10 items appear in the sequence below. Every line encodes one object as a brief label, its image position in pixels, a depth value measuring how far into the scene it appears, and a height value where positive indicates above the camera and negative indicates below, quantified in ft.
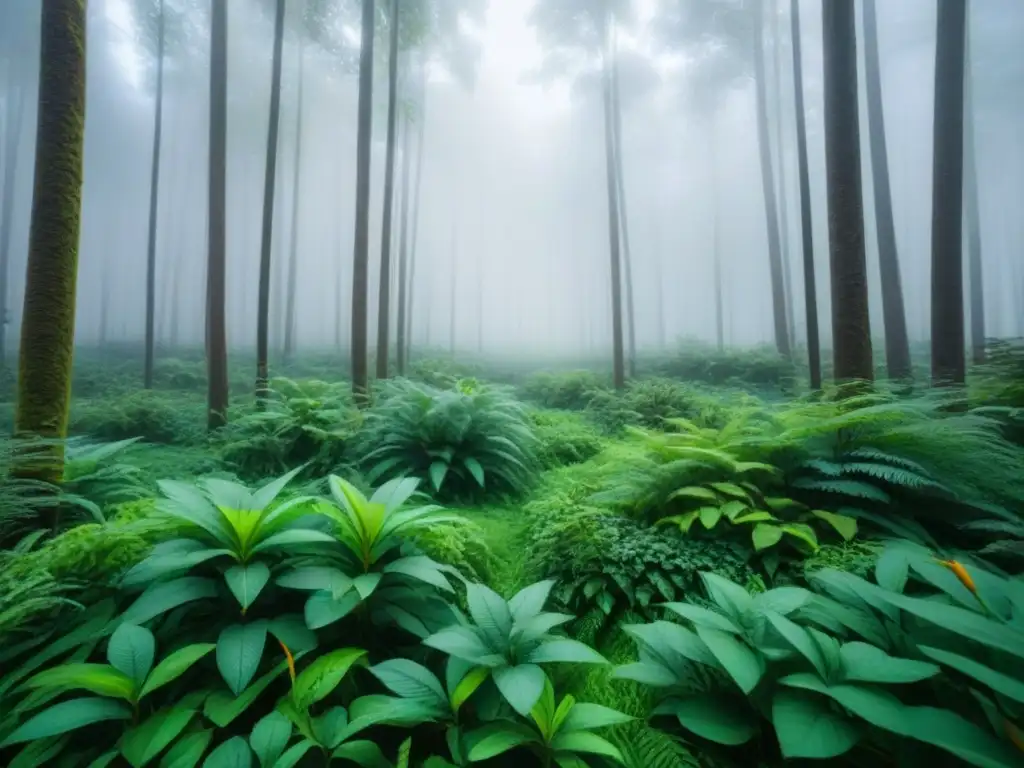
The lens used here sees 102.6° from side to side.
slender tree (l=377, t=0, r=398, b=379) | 28.43 +12.63
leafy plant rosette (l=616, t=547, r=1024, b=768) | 3.67 -2.89
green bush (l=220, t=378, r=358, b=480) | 16.62 -1.48
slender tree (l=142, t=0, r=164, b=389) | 35.88 +19.02
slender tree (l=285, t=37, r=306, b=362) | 60.10 +20.79
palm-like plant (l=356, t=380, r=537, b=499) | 14.33 -1.57
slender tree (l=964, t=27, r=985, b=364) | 37.52 +17.05
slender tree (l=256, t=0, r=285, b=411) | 25.40 +12.26
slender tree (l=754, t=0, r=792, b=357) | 42.14 +20.78
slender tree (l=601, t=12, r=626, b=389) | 35.37 +14.21
